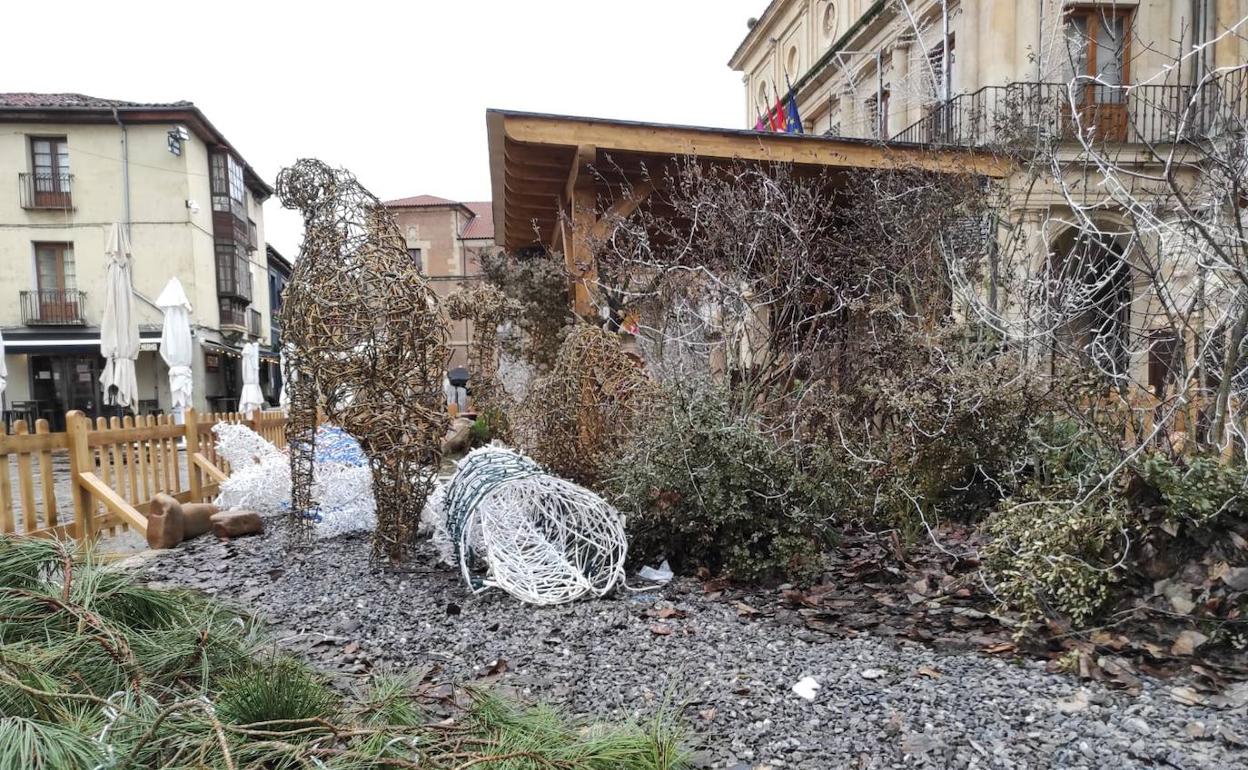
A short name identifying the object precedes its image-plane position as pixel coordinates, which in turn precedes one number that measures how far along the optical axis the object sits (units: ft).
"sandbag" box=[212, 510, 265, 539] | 18.48
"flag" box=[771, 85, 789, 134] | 39.01
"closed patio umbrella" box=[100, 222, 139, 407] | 38.40
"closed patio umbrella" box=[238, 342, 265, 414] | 45.80
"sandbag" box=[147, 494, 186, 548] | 18.24
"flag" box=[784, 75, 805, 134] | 35.71
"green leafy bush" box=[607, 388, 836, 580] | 12.97
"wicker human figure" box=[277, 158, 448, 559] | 13.73
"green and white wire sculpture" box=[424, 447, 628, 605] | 12.80
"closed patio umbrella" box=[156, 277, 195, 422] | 37.40
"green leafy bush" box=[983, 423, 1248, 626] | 9.36
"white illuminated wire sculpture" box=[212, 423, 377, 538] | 18.39
